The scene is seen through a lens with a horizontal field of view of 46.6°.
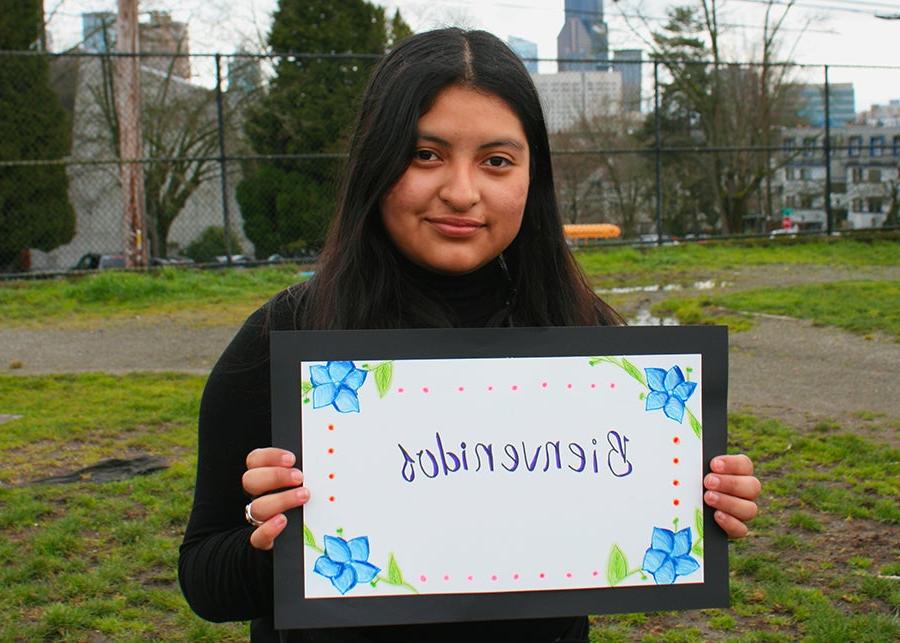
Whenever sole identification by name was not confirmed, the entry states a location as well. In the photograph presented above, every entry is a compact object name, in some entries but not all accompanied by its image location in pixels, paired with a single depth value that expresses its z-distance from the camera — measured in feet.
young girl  5.05
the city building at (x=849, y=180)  53.62
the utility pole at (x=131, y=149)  46.78
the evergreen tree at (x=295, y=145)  53.42
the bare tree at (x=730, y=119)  59.11
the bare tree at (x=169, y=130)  78.84
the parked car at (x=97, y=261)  64.75
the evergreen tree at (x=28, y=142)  56.13
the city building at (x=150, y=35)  86.94
